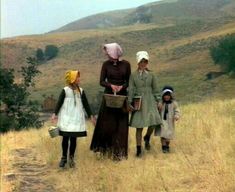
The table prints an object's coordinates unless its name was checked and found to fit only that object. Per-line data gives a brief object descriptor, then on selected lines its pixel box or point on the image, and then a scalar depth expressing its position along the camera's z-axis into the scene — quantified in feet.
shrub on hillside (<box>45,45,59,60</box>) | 312.42
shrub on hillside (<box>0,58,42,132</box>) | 77.25
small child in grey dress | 31.68
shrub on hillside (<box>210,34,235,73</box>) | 160.76
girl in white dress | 29.45
